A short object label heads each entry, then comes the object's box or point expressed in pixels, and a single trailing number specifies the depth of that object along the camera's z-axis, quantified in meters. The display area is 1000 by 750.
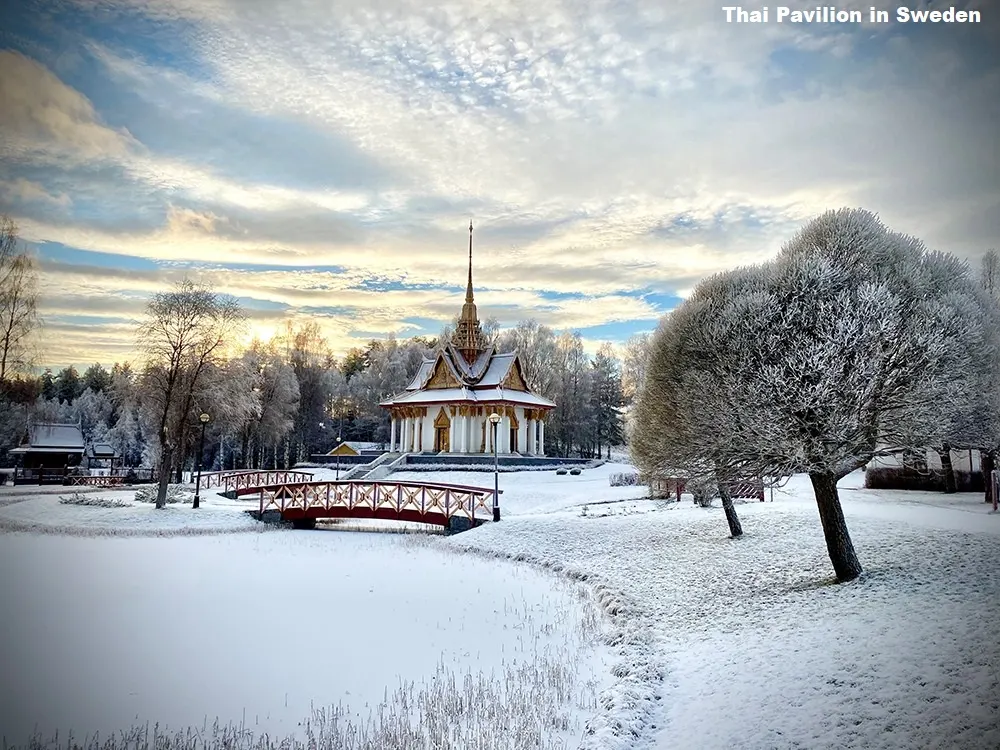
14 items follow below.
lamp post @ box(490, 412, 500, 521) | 19.31
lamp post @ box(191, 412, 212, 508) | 21.80
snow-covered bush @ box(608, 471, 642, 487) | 29.38
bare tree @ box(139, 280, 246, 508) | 23.05
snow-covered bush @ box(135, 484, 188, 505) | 22.97
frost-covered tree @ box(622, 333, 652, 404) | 37.81
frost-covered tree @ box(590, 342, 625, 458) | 52.66
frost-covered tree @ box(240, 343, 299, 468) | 40.56
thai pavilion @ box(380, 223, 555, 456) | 36.28
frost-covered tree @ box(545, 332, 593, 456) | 50.59
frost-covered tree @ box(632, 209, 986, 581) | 8.23
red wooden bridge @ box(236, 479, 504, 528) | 20.16
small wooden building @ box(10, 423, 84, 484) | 31.42
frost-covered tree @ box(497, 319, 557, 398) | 50.28
